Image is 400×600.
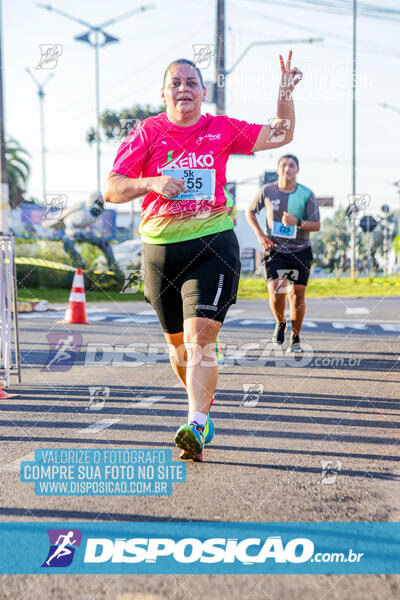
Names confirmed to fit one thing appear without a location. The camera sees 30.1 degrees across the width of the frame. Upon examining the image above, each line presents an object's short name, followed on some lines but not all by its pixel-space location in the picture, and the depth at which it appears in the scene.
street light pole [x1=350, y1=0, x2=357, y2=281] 16.84
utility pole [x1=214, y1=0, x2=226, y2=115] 17.59
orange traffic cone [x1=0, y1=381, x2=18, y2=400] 5.31
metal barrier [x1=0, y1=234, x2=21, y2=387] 5.60
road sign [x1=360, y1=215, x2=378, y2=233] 10.28
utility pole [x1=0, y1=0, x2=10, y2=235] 13.48
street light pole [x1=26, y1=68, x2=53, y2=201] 41.21
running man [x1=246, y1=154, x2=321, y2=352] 7.61
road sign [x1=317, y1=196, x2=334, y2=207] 7.90
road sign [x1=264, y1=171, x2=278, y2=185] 8.48
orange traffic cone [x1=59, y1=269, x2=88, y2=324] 12.18
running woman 3.57
